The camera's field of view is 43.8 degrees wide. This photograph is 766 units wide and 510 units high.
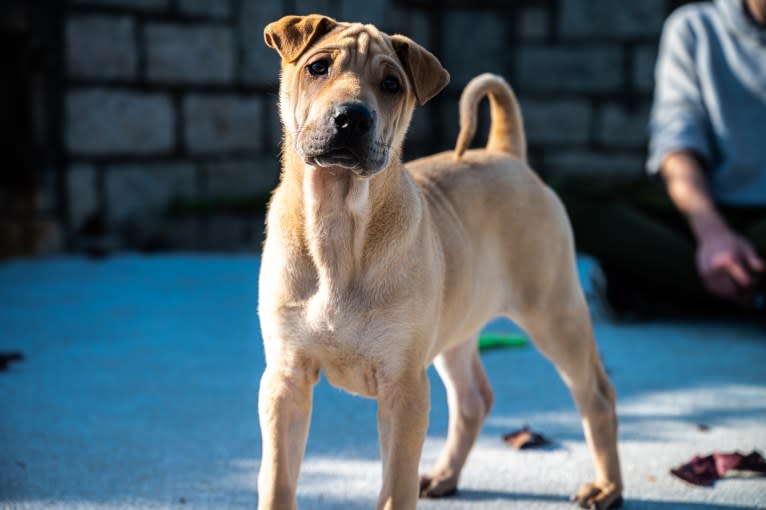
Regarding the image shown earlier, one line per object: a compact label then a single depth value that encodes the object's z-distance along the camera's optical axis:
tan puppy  2.52
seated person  5.42
